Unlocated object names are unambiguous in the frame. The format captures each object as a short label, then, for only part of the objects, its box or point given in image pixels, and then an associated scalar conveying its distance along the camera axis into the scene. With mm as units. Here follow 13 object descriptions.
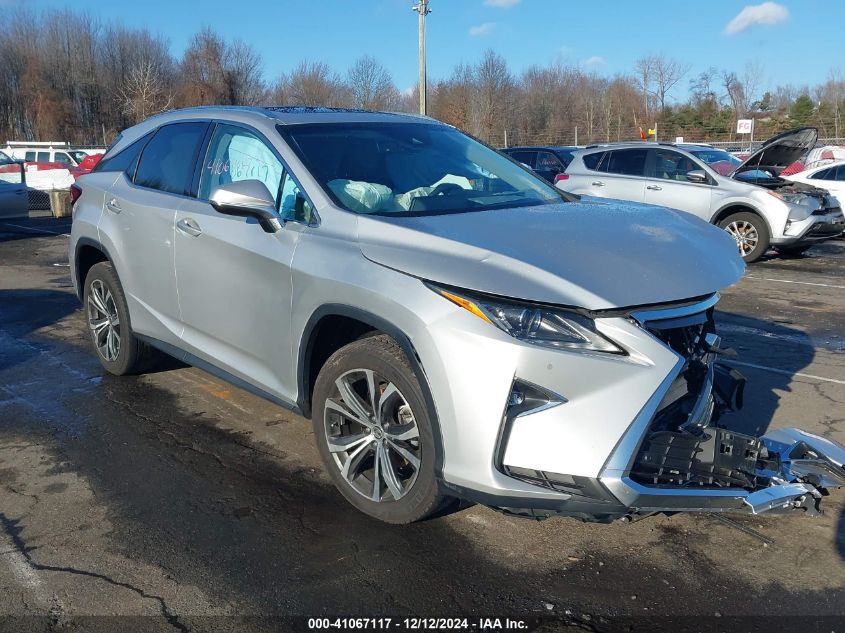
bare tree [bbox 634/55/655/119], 57406
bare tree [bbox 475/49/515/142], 50625
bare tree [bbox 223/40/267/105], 49438
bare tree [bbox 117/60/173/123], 42719
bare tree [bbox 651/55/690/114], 57125
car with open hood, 11672
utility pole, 27562
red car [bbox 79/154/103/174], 21434
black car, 17797
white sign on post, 36562
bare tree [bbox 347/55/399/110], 45781
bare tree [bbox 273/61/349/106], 47406
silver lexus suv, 2824
